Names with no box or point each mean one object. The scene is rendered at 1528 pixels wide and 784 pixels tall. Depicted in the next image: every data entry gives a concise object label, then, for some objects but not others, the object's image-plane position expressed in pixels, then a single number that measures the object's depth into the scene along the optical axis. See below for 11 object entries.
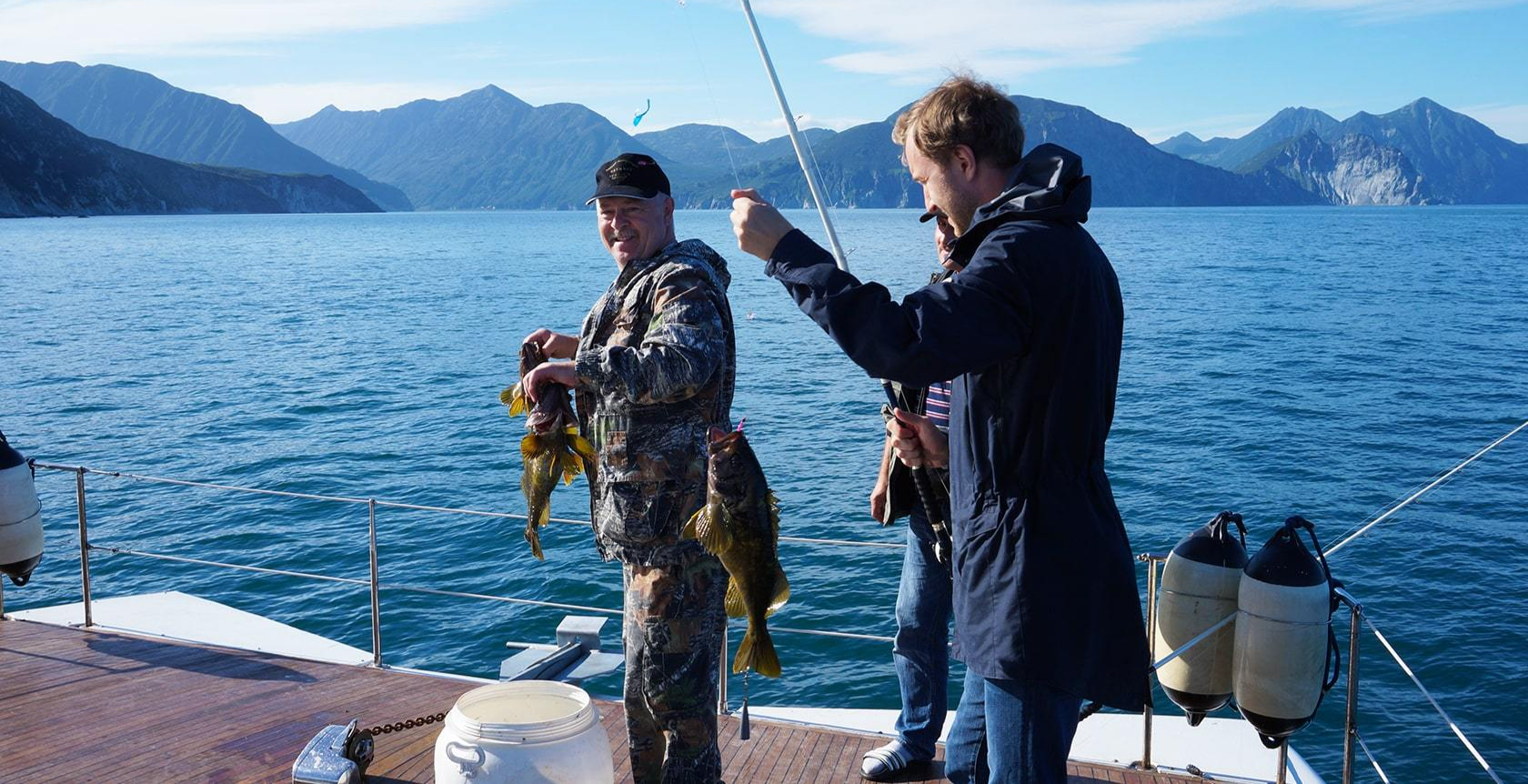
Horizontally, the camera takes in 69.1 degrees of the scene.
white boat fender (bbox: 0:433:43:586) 7.09
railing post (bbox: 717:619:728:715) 5.76
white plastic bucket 3.50
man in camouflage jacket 3.55
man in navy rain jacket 2.42
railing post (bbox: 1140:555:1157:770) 4.75
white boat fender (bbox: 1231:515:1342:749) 4.01
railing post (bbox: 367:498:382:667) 6.43
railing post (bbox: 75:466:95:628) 7.08
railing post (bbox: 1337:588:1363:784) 4.32
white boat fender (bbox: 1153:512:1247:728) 4.30
